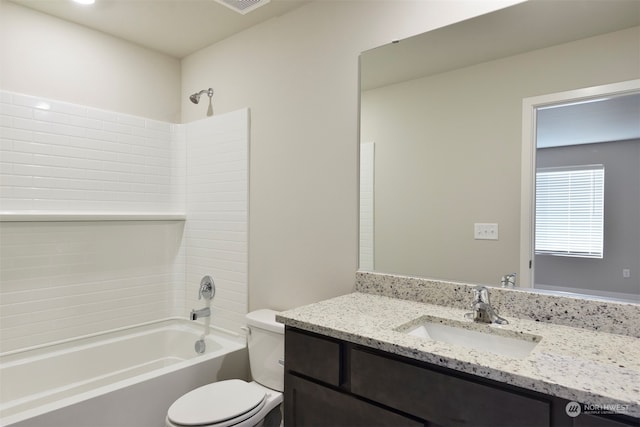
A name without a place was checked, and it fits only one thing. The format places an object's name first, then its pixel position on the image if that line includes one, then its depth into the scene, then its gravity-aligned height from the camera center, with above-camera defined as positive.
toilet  1.58 -0.88
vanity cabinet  0.89 -0.52
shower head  2.67 +0.80
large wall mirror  1.23 +0.27
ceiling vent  1.93 +1.06
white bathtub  1.73 -0.96
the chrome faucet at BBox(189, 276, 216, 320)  2.62 -0.59
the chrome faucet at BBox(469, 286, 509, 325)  1.33 -0.37
